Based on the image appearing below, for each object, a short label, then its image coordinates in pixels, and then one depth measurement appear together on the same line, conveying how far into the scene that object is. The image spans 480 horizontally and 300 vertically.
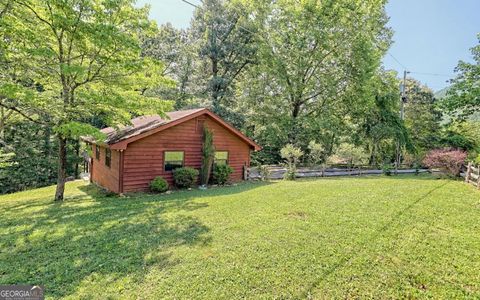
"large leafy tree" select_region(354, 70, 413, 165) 24.70
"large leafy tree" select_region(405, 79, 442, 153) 29.80
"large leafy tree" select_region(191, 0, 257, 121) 25.56
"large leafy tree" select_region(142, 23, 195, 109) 26.95
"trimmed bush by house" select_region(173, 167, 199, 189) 13.43
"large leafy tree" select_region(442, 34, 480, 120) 15.65
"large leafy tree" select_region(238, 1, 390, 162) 23.30
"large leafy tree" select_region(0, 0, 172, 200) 9.25
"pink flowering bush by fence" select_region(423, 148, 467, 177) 14.69
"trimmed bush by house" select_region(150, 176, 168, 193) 12.68
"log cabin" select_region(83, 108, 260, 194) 12.41
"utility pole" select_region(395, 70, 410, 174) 23.85
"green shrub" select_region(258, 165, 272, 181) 17.53
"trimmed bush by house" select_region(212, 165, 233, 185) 15.01
